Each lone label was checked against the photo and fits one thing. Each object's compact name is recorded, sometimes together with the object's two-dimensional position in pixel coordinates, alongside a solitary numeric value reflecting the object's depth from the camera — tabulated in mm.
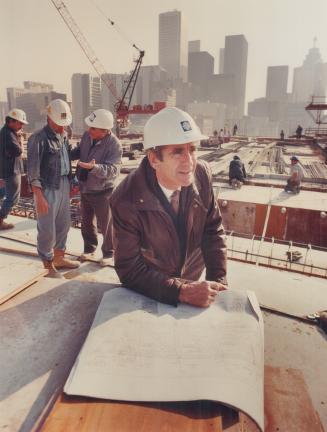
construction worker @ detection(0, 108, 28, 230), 5566
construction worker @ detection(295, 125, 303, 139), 46631
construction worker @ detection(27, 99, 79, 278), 3924
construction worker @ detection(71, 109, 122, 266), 4417
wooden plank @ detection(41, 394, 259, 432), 1344
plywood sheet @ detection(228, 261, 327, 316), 3055
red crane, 68250
